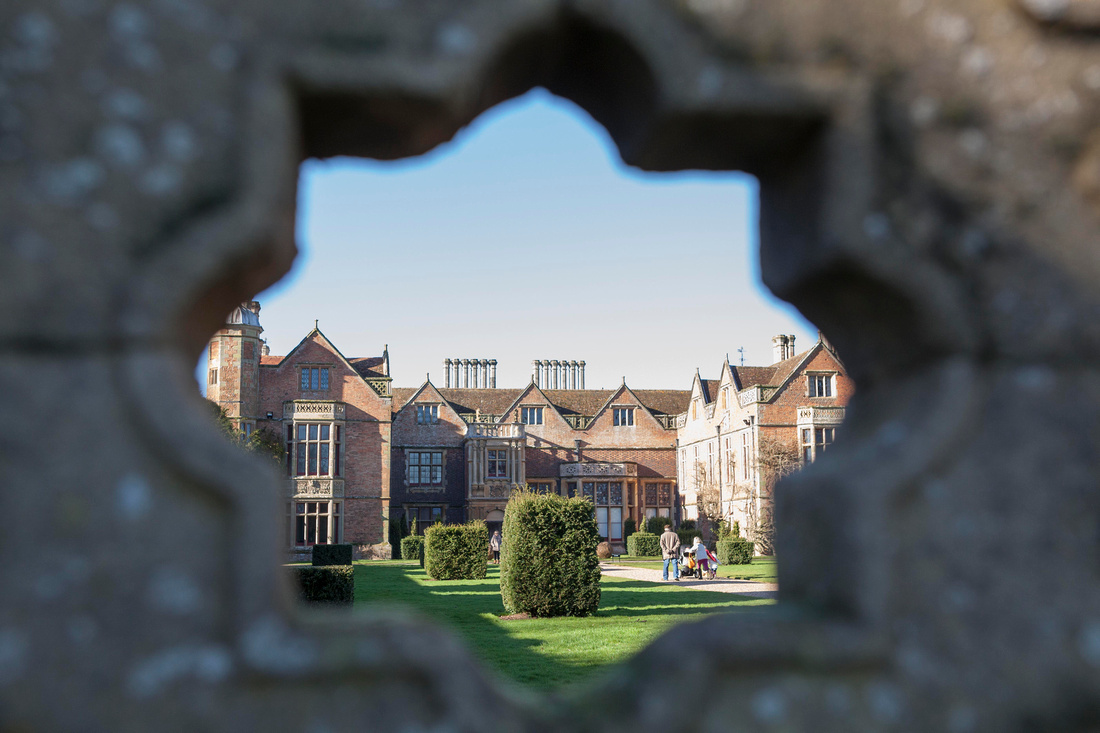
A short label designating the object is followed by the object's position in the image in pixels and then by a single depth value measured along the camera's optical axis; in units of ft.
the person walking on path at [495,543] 99.50
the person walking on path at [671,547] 71.26
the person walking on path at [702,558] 73.77
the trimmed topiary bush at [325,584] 39.96
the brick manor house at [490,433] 121.29
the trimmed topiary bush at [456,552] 74.13
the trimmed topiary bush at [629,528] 151.12
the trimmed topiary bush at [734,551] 98.17
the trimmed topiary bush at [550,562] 45.24
